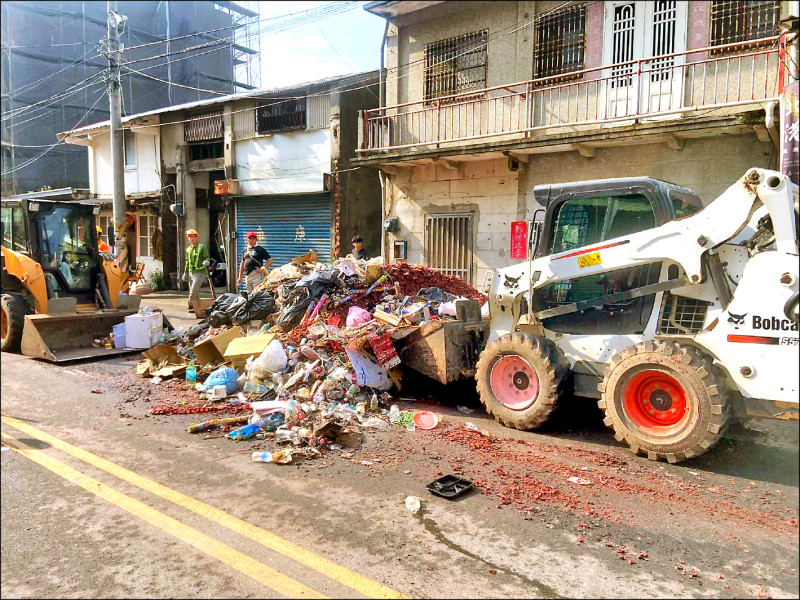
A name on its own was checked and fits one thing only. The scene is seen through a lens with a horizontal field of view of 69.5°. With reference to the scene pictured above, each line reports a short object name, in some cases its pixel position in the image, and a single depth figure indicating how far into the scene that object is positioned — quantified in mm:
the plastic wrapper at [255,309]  8250
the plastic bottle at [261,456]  4547
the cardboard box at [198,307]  12414
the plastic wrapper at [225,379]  6492
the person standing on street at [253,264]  10656
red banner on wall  12195
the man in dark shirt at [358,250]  11172
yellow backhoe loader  8359
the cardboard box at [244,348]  6797
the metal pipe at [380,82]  13992
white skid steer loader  4250
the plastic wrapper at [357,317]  7094
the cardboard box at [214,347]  7434
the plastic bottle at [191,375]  7140
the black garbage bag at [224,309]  8430
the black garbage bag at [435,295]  7911
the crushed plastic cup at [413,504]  3703
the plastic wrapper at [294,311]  7699
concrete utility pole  8783
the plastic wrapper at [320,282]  7824
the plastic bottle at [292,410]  5396
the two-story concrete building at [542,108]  9508
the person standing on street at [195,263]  12016
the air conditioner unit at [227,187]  17966
